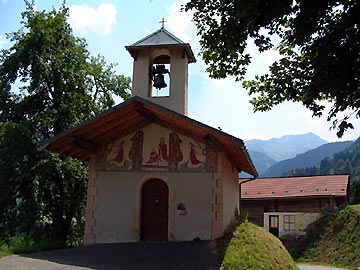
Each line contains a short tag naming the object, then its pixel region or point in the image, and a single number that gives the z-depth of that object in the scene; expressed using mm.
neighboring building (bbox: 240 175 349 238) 25984
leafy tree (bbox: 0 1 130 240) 17156
